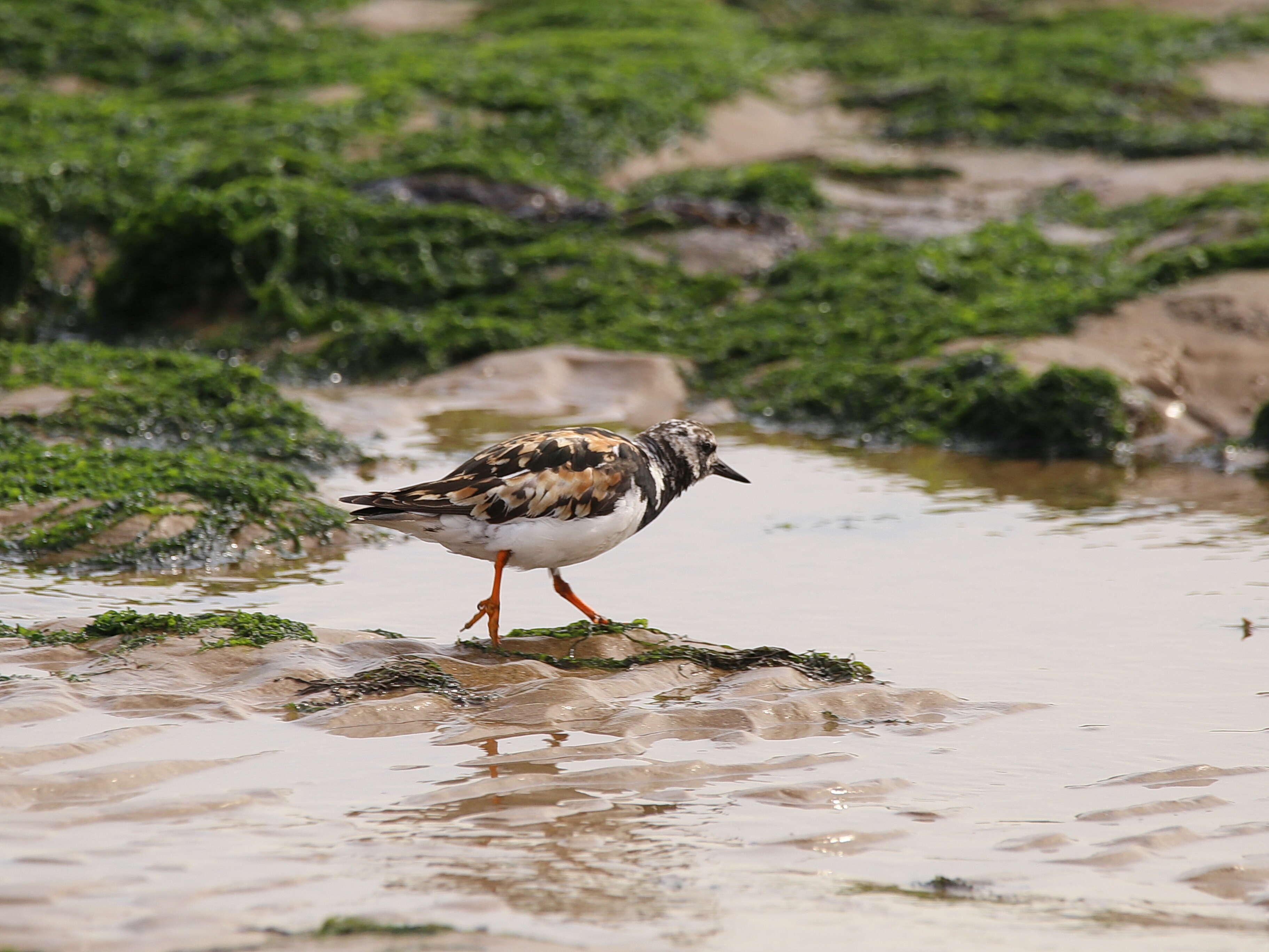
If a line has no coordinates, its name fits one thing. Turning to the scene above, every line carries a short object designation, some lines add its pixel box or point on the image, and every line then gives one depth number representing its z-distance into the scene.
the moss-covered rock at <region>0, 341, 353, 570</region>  12.63
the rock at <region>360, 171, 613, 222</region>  22.92
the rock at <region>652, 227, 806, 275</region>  22.19
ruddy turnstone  10.54
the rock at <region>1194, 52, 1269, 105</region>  30.45
